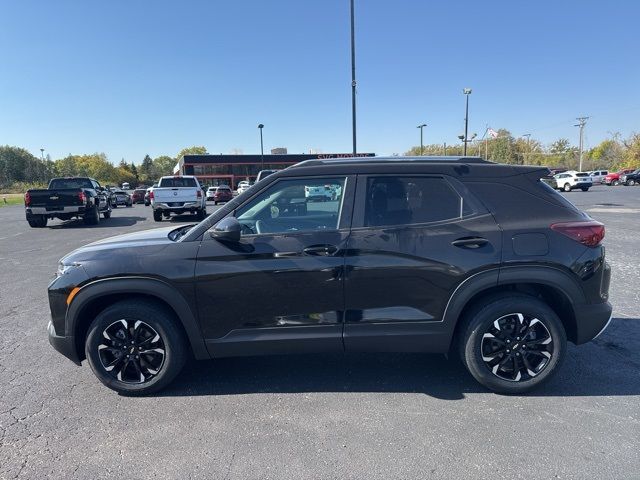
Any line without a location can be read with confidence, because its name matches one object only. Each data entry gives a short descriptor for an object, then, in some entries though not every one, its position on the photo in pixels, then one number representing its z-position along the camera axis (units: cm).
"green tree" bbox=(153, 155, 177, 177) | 14755
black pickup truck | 1502
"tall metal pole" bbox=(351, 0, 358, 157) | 1466
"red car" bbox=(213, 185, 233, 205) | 3233
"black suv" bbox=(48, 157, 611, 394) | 307
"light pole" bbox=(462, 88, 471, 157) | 3344
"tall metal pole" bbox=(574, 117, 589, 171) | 6550
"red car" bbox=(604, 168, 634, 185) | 4429
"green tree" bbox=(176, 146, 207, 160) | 16465
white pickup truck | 1628
